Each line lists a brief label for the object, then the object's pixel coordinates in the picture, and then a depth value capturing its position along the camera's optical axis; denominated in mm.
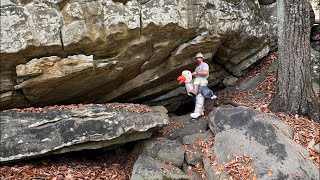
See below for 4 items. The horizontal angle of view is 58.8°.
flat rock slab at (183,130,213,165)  6566
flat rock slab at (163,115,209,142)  7559
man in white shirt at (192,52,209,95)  7585
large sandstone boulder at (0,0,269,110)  6141
